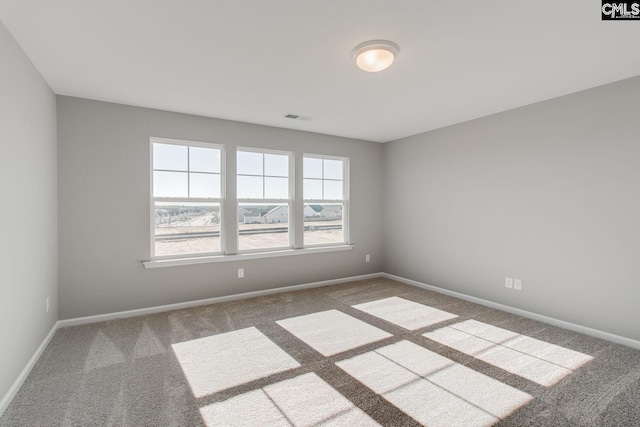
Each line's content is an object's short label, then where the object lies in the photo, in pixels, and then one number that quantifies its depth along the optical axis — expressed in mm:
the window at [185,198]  3844
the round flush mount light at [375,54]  2232
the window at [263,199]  4414
